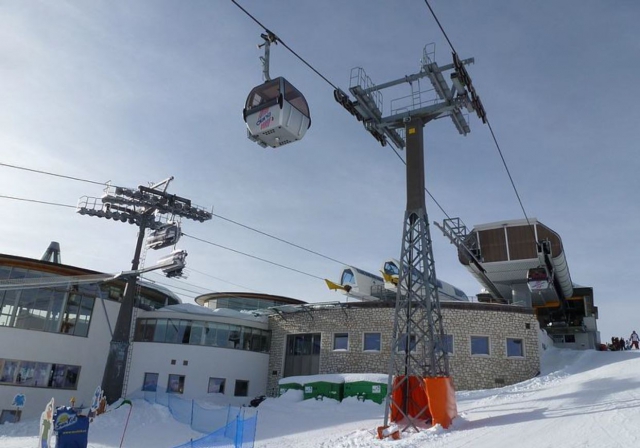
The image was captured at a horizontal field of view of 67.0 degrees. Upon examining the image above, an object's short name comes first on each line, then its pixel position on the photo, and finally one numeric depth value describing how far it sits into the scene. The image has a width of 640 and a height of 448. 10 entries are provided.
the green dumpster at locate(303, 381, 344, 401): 25.28
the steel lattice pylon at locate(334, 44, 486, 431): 15.51
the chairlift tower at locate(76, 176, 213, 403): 28.41
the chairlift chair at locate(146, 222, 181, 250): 30.94
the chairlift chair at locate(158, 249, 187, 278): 28.19
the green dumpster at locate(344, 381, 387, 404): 23.56
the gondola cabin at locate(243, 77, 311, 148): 11.56
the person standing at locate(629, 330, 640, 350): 39.94
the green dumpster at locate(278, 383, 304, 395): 26.69
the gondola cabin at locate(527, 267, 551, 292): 31.95
